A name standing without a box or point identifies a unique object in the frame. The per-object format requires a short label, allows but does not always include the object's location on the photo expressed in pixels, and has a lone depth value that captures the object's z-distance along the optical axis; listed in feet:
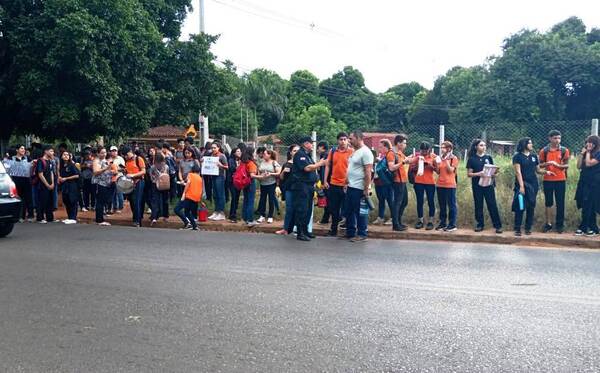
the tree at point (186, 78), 57.88
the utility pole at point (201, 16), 60.53
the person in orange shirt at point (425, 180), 34.99
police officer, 31.83
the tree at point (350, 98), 241.92
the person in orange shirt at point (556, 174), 32.99
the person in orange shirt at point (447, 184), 34.45
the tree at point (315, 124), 198.75
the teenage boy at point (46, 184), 40.40
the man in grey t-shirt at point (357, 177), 30.50
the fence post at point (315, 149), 52.82
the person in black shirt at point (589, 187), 31.68
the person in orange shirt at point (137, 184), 39.91
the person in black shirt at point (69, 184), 41.05
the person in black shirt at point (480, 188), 33.47
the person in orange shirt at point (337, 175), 32.81
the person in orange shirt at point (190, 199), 37.14
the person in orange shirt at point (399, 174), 34.40
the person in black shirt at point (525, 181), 32.58
